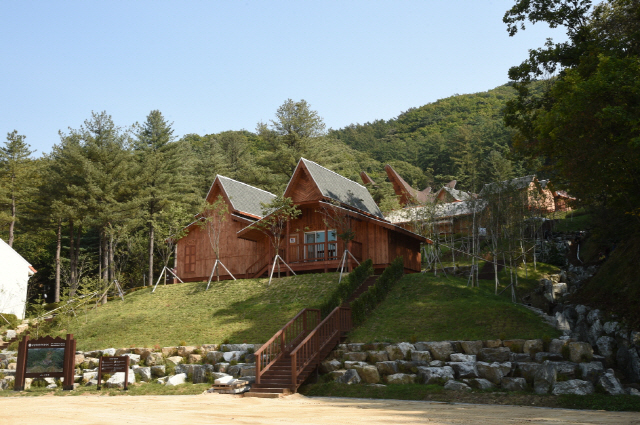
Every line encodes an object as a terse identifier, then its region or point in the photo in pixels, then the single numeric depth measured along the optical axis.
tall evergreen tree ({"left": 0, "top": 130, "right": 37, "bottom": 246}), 38.62
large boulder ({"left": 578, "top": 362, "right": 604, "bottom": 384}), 12.45
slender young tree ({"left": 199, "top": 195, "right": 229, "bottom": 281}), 28.05
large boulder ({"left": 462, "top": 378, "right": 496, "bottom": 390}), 13.01
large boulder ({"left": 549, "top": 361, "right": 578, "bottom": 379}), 12.74
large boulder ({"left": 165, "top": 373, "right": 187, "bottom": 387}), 16.12
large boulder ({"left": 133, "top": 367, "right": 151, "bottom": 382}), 16.86
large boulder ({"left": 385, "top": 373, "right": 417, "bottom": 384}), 14.05
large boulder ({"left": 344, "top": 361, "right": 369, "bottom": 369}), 15.15
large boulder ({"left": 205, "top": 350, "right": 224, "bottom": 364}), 17.11
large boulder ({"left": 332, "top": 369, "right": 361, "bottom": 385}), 14.50
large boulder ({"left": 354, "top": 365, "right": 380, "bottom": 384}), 14.38
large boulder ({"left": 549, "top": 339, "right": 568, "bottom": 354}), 13.91
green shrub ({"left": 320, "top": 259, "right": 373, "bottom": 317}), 18.96
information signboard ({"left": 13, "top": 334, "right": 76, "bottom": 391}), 16.19
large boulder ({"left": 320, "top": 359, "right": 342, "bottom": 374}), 15.39
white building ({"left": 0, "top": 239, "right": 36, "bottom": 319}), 29.78
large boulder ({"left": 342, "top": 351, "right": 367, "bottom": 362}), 15.59
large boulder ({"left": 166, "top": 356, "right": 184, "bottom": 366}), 17.36
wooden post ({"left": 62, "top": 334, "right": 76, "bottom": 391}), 16.20
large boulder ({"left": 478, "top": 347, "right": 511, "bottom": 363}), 14.19
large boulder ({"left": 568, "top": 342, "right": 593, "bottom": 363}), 13.36
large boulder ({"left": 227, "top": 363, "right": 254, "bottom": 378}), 16.12
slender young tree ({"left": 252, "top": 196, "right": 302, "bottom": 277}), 26.61
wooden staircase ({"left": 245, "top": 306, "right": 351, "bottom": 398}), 14.55
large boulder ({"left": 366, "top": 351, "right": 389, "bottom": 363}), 15.27
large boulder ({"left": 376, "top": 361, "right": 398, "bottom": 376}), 14.63
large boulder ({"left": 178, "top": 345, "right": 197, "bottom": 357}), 17.83
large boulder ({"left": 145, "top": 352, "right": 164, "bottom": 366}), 17.58
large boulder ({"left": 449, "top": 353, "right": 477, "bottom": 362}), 14.41
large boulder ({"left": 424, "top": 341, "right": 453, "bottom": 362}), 14.90
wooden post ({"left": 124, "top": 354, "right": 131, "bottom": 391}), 15.78
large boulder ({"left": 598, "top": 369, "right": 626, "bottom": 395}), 11.83
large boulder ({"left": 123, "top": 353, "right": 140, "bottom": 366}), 17.70
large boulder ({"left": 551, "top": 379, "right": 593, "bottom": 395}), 11.95
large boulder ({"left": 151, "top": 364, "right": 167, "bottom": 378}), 17.00
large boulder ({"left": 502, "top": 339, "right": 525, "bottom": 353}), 14.42
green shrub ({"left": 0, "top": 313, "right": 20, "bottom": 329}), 25.29
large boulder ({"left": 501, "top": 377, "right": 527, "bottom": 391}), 12.79
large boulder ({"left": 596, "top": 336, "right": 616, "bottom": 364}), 13.66
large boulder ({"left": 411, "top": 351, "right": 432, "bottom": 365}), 14.77
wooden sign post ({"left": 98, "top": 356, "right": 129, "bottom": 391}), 15.77
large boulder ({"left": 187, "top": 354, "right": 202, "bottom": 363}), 17.39
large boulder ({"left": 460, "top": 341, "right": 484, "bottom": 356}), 14.77
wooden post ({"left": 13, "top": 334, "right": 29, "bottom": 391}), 16.12
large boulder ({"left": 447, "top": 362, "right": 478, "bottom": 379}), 13.74
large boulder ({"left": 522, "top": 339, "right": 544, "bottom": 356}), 14.13
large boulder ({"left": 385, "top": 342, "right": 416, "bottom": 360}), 15.16
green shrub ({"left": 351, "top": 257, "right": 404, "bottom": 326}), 18.50
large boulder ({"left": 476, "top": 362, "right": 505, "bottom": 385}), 13.29
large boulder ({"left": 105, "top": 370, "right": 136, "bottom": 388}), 16.11
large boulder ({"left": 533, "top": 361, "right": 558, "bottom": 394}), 12.40
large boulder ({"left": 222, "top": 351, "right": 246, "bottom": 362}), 17.00
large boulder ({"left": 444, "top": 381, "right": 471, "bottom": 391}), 13.03
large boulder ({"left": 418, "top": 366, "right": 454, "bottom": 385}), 13.70
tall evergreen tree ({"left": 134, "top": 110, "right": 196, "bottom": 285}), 36.31
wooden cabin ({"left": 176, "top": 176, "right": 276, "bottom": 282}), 29.94
